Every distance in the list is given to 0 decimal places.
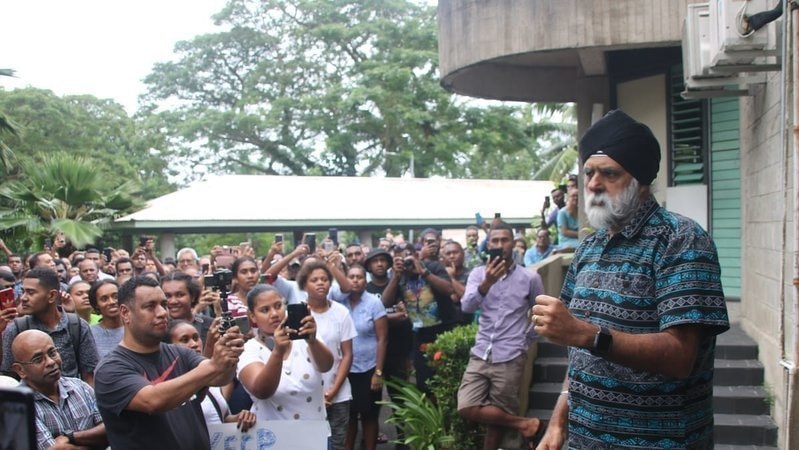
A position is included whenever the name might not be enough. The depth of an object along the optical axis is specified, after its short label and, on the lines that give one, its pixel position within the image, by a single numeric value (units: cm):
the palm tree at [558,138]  2753
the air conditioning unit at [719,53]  553
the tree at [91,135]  3144
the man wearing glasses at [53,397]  440
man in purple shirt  721
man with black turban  270
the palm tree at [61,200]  1767
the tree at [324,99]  3347
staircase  693
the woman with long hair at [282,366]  553
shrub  776
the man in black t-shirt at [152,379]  376
